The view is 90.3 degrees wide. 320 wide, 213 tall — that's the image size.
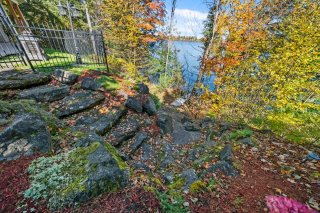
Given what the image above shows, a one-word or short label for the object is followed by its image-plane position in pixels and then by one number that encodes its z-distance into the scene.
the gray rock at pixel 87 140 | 3.27
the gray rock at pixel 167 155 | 4.42
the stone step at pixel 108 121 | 4.70
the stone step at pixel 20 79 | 4.81
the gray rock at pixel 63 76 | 6.02
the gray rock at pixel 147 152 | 4.74
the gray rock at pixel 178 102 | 10.38
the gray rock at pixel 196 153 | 4.55
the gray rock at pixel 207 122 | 6.82
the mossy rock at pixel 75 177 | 1.85
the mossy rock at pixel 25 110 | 3.53
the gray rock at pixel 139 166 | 3.16
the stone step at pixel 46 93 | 4.84
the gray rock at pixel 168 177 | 3.26
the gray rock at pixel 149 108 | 6.65
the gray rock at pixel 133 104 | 6.23
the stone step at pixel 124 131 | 4.78
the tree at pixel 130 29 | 10.02
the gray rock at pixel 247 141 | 4.12
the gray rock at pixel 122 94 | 6.44
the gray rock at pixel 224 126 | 5.51
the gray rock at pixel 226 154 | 3.48
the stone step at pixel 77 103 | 4.90
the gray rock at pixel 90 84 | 6.12
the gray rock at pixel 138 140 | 4.84
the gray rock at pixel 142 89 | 7.36
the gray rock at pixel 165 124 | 6.27
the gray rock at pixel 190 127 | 6.59
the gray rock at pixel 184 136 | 5.91
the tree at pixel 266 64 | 4.85
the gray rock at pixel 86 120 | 4.77
